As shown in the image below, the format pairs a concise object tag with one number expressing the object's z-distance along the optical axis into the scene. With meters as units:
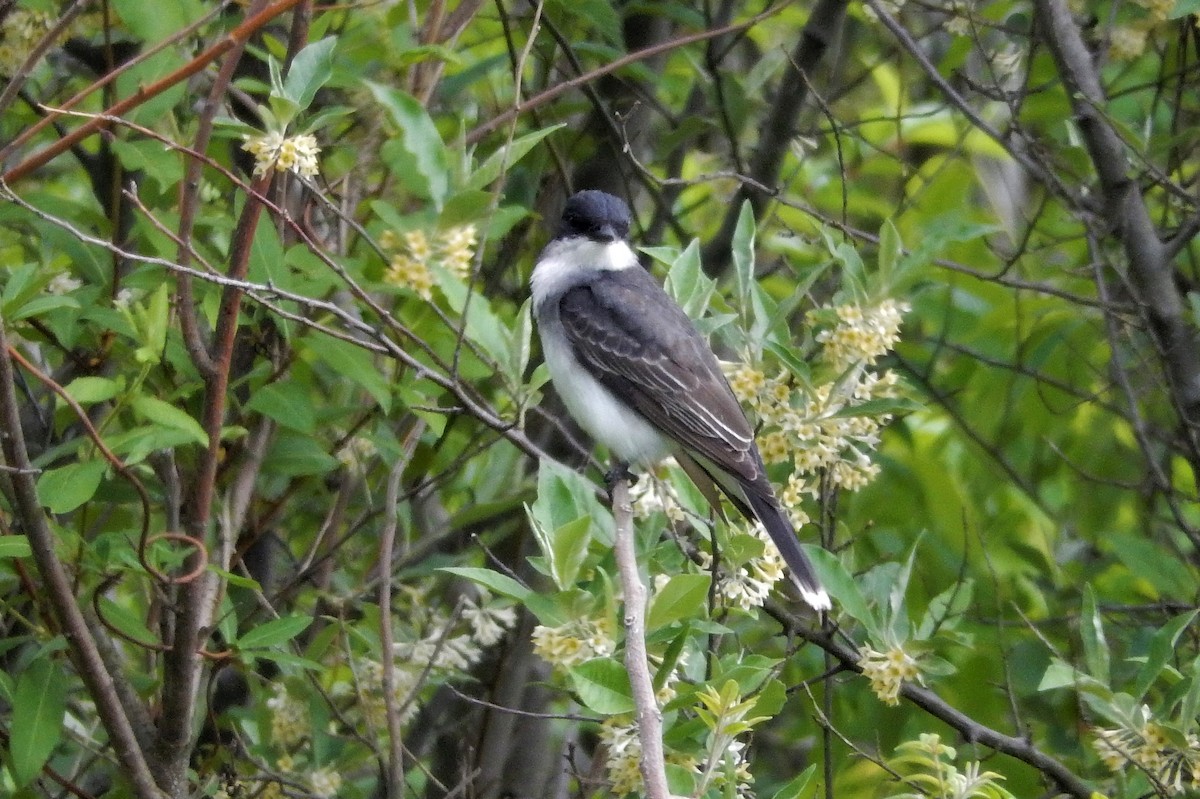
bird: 8.67
